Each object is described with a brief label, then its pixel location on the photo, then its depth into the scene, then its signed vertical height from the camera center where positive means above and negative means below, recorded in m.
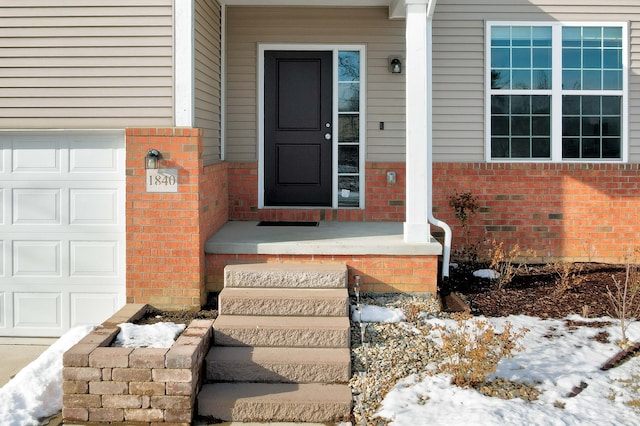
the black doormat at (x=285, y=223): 7.47 -0.23
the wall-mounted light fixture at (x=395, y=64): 7.68 +1.61
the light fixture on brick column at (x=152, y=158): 5.68 +0.38
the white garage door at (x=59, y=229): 5.99 -0.25
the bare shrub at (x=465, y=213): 7.64 -0.11
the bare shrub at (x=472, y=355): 4.25 -1.00
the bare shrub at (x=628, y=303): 5.08 -0.86
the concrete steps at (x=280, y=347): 4.27 -1.06
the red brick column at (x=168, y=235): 5.74 -0.29
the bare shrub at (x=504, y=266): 6.55 -0.68
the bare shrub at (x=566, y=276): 6.33 -0.73
